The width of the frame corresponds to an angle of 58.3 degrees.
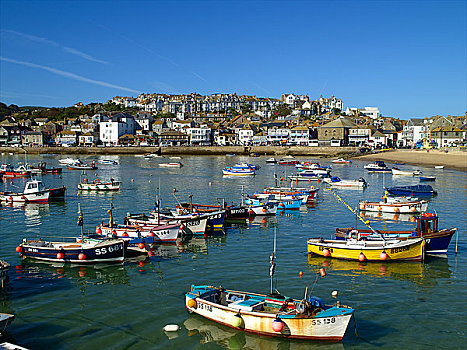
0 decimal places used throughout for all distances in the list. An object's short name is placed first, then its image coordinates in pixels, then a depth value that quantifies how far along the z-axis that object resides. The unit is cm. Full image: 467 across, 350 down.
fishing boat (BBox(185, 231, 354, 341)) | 1341
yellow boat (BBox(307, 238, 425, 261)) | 2188
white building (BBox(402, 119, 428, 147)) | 15221
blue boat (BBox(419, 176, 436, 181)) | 6150
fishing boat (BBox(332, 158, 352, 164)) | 10178
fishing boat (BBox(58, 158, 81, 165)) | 9188
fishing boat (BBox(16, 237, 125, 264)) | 2130
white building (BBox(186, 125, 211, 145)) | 15612
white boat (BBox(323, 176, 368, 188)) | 5638
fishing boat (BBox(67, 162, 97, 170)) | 8262
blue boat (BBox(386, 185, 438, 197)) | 4753
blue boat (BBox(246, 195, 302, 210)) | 3891
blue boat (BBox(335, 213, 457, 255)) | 2250
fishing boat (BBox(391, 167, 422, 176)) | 6994
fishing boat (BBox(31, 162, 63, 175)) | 7362
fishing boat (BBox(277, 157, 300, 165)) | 9794
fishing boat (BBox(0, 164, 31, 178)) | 6656
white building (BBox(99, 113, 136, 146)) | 15825
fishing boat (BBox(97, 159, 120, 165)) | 9736
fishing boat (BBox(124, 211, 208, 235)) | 2756
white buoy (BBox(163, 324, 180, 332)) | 1466
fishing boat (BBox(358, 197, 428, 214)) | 3741
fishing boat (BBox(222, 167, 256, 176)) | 7262
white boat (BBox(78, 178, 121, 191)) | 5150
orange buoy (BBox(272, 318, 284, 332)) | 1340
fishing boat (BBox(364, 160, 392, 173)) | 7769
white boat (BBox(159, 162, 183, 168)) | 9154
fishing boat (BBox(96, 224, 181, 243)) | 2502
